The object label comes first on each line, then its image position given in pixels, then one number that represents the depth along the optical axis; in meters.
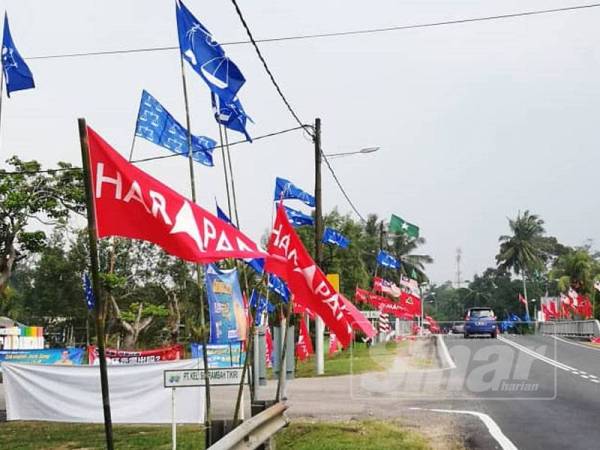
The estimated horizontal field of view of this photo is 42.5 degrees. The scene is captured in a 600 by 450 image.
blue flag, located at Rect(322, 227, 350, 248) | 27.47
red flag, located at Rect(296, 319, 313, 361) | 29.47
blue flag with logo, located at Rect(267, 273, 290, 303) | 22.69
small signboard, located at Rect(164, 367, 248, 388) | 9.06
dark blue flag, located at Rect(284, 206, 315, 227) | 23.84
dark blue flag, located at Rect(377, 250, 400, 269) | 40.84
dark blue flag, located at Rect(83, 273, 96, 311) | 32.67
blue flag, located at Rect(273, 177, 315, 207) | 21.85
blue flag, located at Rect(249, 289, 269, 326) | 18.99
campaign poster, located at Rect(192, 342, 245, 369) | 16.58
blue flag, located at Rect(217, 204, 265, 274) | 15.34
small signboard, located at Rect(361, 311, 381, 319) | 33.38
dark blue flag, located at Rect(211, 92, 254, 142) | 10.73
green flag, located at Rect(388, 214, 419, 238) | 40.06
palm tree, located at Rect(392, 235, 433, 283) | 88.81
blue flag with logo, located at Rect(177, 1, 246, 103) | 8.84
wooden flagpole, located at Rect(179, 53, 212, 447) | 7.98
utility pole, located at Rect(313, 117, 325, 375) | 24.02
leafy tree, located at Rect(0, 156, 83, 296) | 33.25
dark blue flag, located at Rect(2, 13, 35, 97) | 16.84
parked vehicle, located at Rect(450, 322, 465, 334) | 74.39
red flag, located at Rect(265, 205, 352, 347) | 8.30
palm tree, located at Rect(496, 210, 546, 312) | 103.44
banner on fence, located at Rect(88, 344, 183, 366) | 23.81
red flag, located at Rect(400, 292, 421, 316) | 44.19
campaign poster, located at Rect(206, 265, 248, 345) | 8.95
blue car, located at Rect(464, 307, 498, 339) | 47.44
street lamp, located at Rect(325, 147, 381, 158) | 25.67
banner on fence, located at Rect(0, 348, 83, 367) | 27.28
